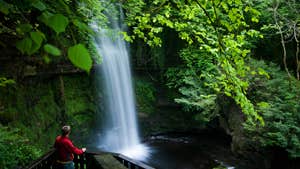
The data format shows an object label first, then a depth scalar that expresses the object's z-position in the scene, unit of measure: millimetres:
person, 4462
